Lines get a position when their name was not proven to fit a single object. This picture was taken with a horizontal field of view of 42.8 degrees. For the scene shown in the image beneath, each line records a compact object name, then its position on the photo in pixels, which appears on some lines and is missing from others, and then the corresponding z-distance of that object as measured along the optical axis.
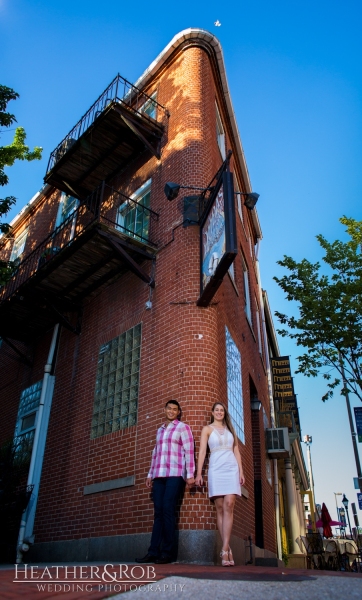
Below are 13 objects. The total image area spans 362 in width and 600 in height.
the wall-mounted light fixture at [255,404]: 11.31
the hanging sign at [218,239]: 6.81
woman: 5.34
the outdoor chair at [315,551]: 12.06
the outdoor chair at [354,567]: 12.86
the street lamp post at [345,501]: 29.78
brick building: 7.33
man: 5.45
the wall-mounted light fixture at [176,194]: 8.45
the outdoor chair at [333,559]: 12.24
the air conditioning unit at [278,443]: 12.01
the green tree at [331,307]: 12.73
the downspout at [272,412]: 12.49
